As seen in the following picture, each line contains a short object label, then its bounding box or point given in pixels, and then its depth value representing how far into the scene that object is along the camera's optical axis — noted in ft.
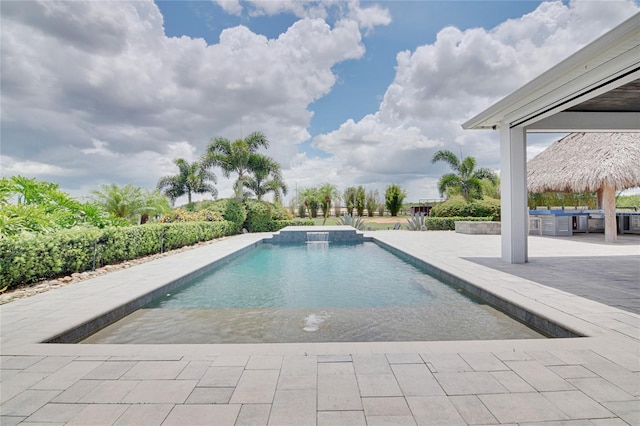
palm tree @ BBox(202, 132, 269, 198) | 56.03
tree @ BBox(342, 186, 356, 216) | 97.91
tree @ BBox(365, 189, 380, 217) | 98.73
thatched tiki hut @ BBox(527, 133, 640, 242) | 34.68
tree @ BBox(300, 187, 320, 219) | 91.61
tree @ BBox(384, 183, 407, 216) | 97.25
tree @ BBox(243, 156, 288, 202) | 57.94
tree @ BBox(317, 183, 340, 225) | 88.83
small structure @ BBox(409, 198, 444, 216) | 88.20
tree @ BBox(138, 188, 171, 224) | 39.58
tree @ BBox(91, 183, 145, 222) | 36.80
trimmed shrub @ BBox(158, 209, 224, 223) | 43.16
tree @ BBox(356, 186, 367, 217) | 97.66
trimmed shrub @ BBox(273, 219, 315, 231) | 57.36
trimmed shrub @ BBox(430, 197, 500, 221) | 56.49
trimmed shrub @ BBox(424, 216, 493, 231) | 55.01
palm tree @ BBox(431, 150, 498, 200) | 72.59
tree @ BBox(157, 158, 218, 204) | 77.66
